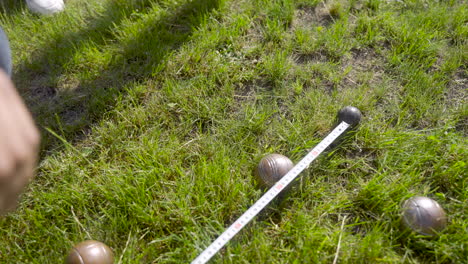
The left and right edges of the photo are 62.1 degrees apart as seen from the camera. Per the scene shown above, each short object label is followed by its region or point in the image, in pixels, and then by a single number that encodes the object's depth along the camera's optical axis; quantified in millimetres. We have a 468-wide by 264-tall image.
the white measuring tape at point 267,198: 649
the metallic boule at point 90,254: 632
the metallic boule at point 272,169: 725
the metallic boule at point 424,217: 663
